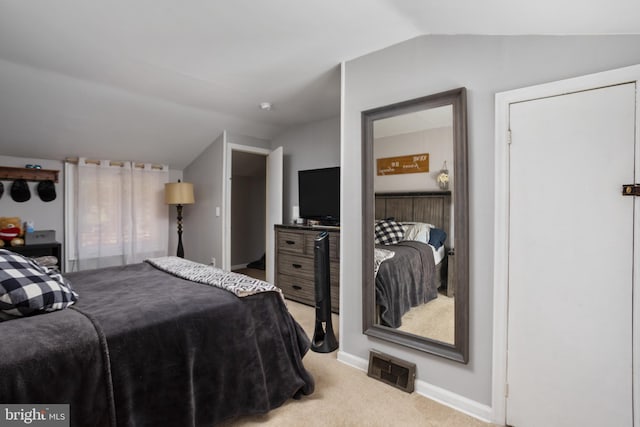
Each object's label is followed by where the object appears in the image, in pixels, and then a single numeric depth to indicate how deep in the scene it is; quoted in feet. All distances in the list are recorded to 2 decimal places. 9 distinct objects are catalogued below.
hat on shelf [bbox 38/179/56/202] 12.03
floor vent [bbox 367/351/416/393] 6.73
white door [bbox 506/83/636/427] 4.69
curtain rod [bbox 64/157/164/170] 12.62
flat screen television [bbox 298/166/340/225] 12.23
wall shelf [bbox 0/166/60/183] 11.33
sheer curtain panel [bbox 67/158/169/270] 12.82
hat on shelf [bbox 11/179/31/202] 11.50
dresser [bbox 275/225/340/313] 11.21
